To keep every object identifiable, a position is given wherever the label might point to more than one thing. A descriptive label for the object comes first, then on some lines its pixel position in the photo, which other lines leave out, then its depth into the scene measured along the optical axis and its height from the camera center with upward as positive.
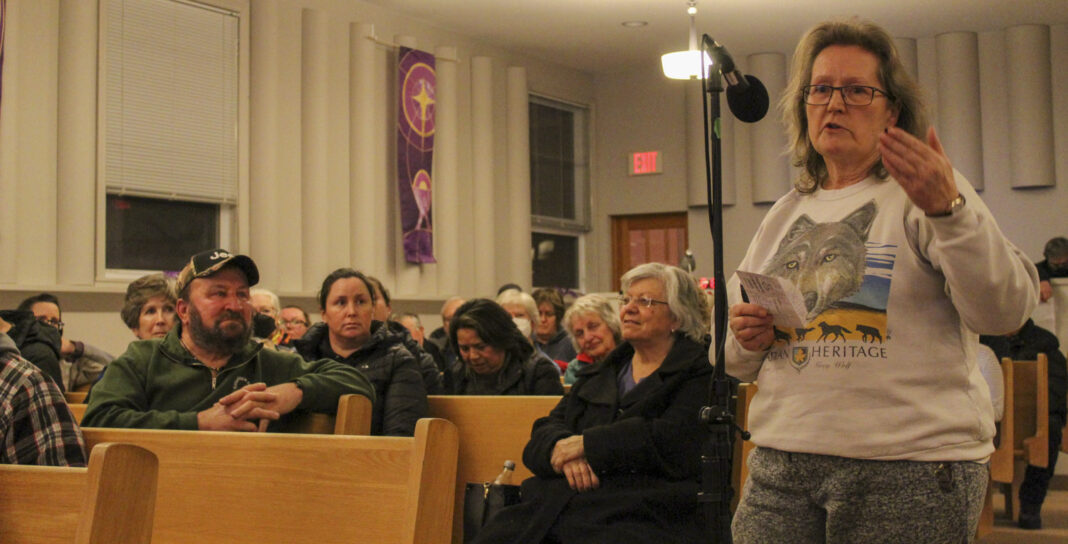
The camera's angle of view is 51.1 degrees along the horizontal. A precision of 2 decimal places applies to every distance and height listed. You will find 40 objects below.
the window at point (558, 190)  11.43 +1.33
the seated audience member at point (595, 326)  4.91 -0.04
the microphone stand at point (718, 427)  1.70 -0.17
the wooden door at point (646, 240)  11.78 +0.80
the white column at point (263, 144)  8.34 +1.32
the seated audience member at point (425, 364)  4.18 -0.17
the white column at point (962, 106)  10.16 +1.87
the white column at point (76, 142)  7.11 +1.17
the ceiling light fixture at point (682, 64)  8.04 +1.81
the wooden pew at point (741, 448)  3.15 -0.38
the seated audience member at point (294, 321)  6.69 +0.00
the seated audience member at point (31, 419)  1.95 -0.17
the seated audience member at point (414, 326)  7.23 -0.04
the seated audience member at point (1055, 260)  8.60 +0.38
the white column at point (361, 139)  9.09 +1.47
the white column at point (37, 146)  6.86 +1.11
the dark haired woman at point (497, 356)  4.32 -0.15
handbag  3.18 -0.53
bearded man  2.77 -0.14
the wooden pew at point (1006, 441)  5.43 -0.65
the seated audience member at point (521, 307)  6.11 +0.06
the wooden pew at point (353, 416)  2.65 -0.23
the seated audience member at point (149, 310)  4.82 +0.06
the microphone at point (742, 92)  1.82 +0.37
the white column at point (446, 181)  9.91 +1.22
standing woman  1.46 -0.03
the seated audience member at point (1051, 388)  6.12 -0.45
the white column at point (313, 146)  8.71 +1.36
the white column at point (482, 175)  10.36 +1.33
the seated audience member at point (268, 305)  5.73 +0.08
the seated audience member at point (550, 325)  6.53 -0.05
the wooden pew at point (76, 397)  4.26 -0.28
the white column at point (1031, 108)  9.91 +1.79
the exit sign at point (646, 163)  11.76 +1.60
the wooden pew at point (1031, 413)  5.73 -0.55
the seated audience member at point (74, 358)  5.65 -0.17
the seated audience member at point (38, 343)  4.66 -0.08
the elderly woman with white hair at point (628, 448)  2.92 -0.35
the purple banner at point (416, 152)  9.44 +1.43
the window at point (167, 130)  7.45 +1.34
